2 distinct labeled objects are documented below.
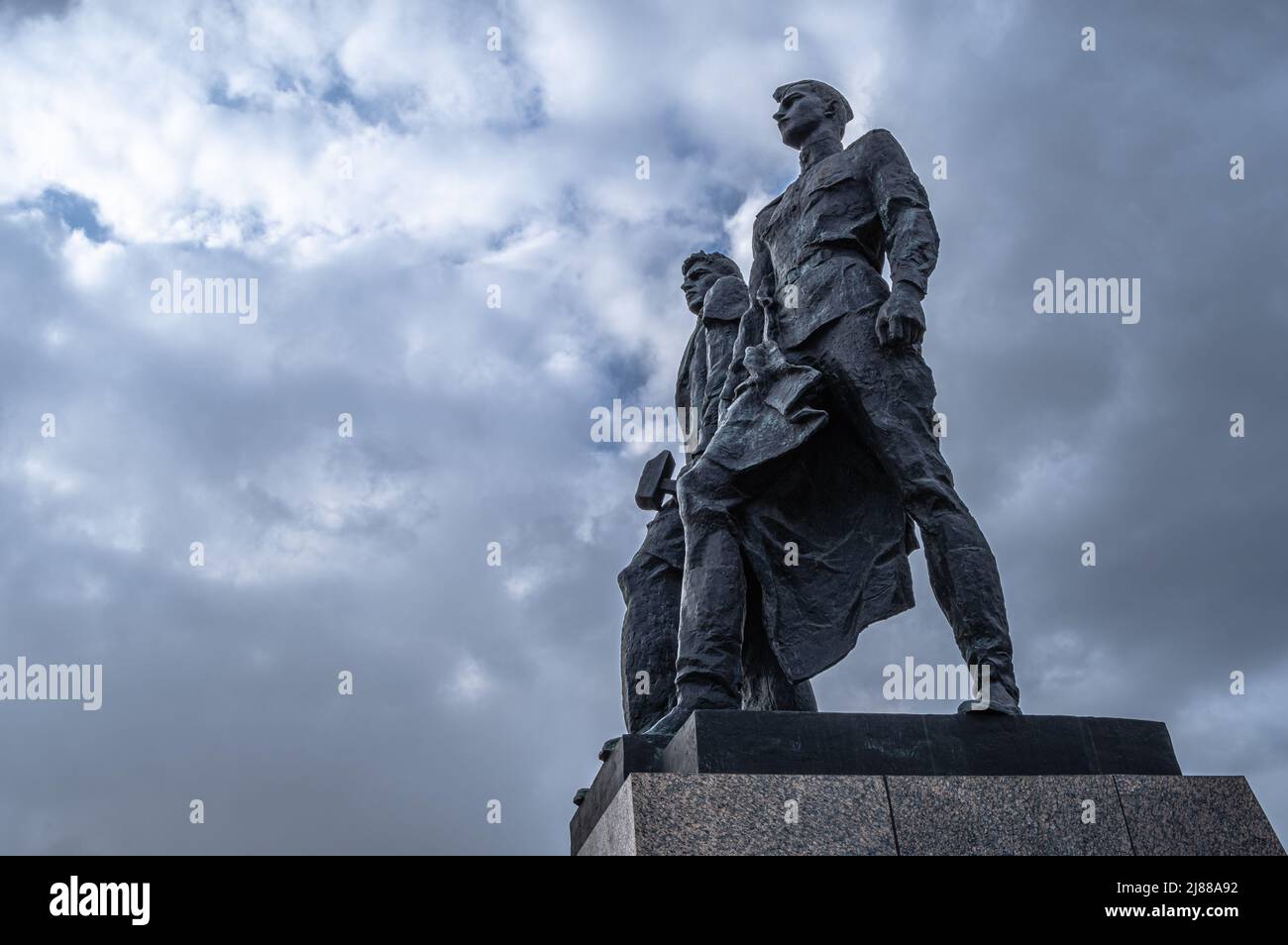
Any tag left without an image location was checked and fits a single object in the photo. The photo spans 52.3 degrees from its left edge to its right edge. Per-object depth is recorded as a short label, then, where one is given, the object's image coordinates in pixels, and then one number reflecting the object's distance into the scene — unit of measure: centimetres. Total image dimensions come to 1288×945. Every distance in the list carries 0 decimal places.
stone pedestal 562
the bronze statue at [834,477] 712
